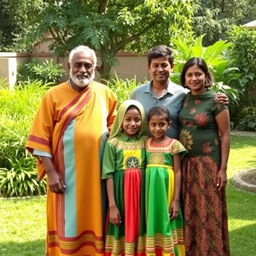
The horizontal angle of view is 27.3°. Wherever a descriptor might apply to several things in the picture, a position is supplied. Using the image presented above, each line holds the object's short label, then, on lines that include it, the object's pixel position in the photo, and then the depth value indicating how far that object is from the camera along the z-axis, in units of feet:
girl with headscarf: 12.19
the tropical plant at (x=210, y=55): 35.97
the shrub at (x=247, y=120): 45.49
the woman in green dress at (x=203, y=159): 12.55
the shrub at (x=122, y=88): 28.04
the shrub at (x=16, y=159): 23.77
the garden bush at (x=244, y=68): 45.50
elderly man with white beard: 12.50
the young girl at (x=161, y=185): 12.10
